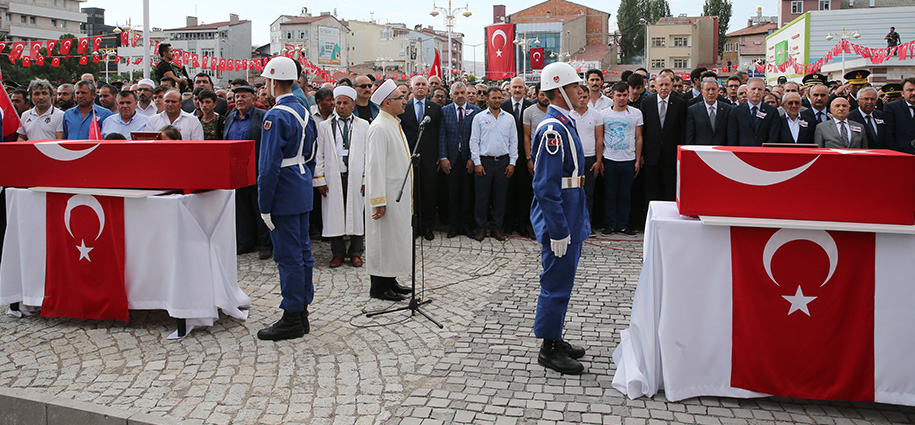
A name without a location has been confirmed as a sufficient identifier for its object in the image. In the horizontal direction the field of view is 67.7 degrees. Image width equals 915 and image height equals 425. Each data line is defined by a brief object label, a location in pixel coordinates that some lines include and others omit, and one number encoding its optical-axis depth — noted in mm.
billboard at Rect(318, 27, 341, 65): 90562
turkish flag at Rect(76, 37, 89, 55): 17062
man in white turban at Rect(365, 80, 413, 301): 6504
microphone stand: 6070
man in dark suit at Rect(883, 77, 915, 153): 8750
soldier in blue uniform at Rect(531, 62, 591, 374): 4551
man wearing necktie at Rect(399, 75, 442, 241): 9828
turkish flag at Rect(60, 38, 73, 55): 17766
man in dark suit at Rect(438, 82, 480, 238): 9875
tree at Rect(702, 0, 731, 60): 83125
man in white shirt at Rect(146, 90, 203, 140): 8367
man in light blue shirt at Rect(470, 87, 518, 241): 9578
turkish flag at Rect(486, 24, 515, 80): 32375
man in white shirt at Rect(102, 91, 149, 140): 8227
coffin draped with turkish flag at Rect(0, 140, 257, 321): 5637
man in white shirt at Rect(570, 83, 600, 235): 9914
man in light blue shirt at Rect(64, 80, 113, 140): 8445
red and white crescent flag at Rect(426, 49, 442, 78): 17122
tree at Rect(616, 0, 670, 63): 84375
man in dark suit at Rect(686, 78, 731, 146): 9758
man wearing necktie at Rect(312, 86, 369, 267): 8094
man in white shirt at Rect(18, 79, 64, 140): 8578
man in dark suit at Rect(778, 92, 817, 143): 9289
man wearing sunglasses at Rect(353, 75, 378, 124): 8602
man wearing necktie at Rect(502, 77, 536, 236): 10211
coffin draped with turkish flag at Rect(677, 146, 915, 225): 4016
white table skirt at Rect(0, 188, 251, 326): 5605
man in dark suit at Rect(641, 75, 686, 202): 10148
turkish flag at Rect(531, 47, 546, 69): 36250
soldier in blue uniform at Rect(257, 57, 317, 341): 5387
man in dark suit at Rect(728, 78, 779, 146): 9508
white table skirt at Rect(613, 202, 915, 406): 4305
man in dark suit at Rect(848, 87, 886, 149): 8781
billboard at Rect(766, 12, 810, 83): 35375
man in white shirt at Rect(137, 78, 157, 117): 9609
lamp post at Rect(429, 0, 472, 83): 30016
